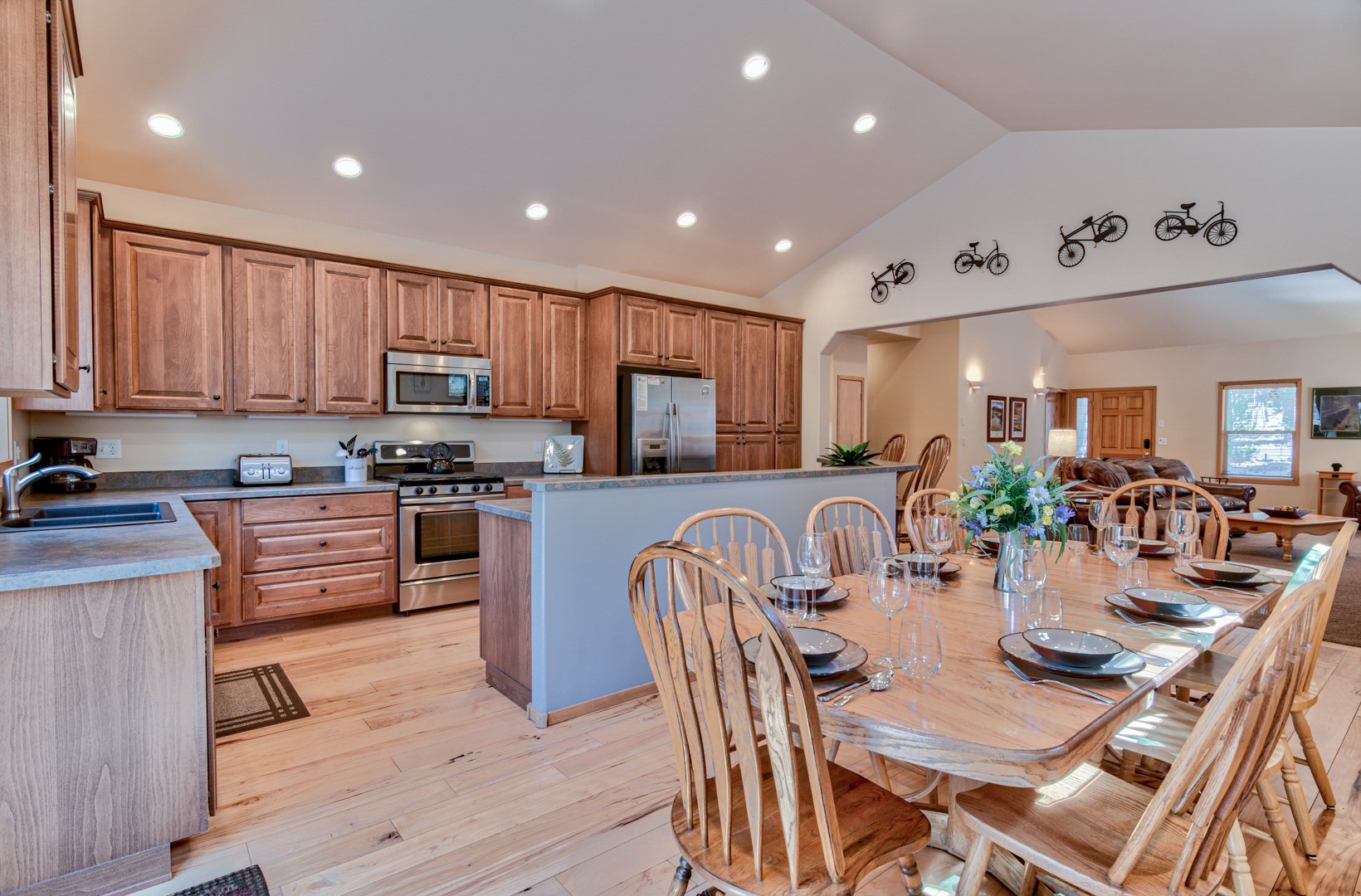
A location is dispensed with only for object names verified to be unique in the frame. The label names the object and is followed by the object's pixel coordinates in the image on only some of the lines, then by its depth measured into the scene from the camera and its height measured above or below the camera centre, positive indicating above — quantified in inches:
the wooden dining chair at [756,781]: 39.0 -22.1
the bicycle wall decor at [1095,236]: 169.6 +52.4
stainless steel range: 160.9 -21.3
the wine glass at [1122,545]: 74.1 -12.2
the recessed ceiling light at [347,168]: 149.5 +60.5
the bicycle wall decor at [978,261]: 192.5 +51.7
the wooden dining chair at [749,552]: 74.4 -13.8
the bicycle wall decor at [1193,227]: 152.6 +49.6
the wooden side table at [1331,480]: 338.0 -21.5
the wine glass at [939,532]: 74.2 -10.9
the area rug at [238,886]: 64.6 -44.7
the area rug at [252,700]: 103.2 -44.7
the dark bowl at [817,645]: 49.7 -16.8
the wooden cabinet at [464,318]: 174.9 +30.9
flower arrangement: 68.0 -6.5
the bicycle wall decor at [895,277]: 214.8 +52.0
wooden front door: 413.1 +8.6
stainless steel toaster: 150.7 -8.6
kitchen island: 101.7 -23.7
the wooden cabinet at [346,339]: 157.1 +22.6
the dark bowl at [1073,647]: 49.6 -16.9
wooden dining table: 39.4 -18.1
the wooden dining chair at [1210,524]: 98.9 -13.7
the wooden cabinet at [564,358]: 194.9 +22.7
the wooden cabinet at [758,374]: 232.1 +21.5
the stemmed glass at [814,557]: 65.4 -12.1
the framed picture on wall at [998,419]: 343.3 +9.0
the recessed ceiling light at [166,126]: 129.6 +60.5
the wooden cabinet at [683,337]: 208.8 +31.3
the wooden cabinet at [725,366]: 222.2 +23.4
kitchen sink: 87.0 -12.6
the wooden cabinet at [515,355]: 184.1 +22.3
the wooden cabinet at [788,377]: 242.4 +21.5
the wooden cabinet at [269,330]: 147.9 +23.3
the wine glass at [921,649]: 48.7 -16.0
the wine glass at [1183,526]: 81.0 -11.0
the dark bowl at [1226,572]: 75.5 -15.7
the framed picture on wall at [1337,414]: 343.6 +12.2
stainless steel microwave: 166.9 +12.7
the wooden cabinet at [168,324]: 135.5 +22.9
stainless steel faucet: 85.4 -6.9
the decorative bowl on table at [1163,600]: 63.6 -16.3
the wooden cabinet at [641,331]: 197.0 +31.2
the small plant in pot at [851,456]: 160.1 -5.2
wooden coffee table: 225.6 -30.2
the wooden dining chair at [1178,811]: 39.2 -27.3
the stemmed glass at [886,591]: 52.6 -12.4
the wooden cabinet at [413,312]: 167.0 +30.9
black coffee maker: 131.4 -5.0
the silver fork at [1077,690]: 45.0 -17.8
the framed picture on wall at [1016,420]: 361.7 +8.7
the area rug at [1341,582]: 153.0 -44.8
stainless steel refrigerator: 194.2 +2.8
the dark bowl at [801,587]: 65.1 -15.3
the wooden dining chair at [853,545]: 93.1 -15.6
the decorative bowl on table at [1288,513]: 241.8 -28.3
